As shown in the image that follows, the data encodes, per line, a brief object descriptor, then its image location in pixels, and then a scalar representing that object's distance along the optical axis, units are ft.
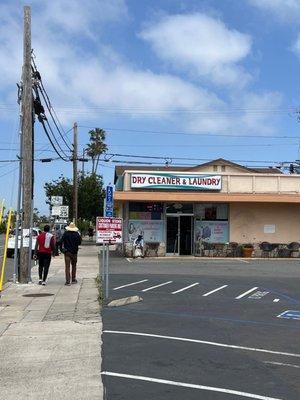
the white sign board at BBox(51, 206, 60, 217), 101.09
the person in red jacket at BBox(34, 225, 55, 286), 57.41
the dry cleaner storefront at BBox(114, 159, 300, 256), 102.68
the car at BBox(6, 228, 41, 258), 96.51
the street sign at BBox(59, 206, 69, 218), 104.22
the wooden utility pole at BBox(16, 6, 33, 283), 59.11
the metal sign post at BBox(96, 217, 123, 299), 47.52
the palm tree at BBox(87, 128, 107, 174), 257.75
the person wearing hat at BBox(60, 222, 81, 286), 56.49
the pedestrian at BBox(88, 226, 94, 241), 212.89
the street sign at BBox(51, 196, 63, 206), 104.34
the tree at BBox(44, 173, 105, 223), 177.17
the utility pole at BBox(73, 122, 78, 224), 134.59
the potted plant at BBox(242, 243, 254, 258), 102.78
